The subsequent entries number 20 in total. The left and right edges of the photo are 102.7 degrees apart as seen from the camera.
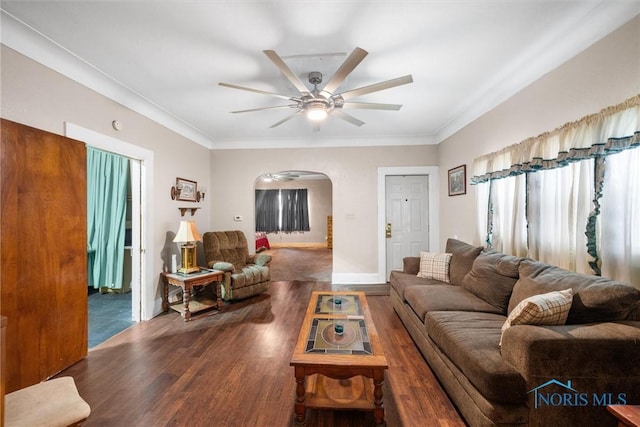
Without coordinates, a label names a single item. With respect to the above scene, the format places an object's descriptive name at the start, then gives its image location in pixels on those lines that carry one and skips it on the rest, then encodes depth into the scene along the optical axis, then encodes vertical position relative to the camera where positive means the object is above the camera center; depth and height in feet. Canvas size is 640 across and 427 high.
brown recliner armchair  12.15 -2.33
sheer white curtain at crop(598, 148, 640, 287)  5.37 -0.03
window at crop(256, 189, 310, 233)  32.68 +0.95
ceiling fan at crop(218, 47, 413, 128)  6.01 +3.64
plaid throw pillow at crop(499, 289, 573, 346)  4.93 -1.81
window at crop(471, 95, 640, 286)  5.43 +0.58
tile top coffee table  5.05 -2.83
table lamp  11.03 -1.21
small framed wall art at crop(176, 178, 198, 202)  12.71 +1.54
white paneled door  15.80 +0.04
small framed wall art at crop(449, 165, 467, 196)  12.33 +1.87
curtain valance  5.31 +1.91
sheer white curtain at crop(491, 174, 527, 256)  8.52 +0.07
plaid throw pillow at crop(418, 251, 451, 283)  10.52 -2.05
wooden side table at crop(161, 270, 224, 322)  10.50 -2.76
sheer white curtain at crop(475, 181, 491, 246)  10.33 +0.21
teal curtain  12.24 -0.07
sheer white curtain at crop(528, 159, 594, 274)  6.37 +0.09
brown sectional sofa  4.33 -2.66
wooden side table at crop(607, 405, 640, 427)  3.44 -2.76
